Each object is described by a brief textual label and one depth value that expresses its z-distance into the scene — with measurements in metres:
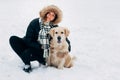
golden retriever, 3.76
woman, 3.78
